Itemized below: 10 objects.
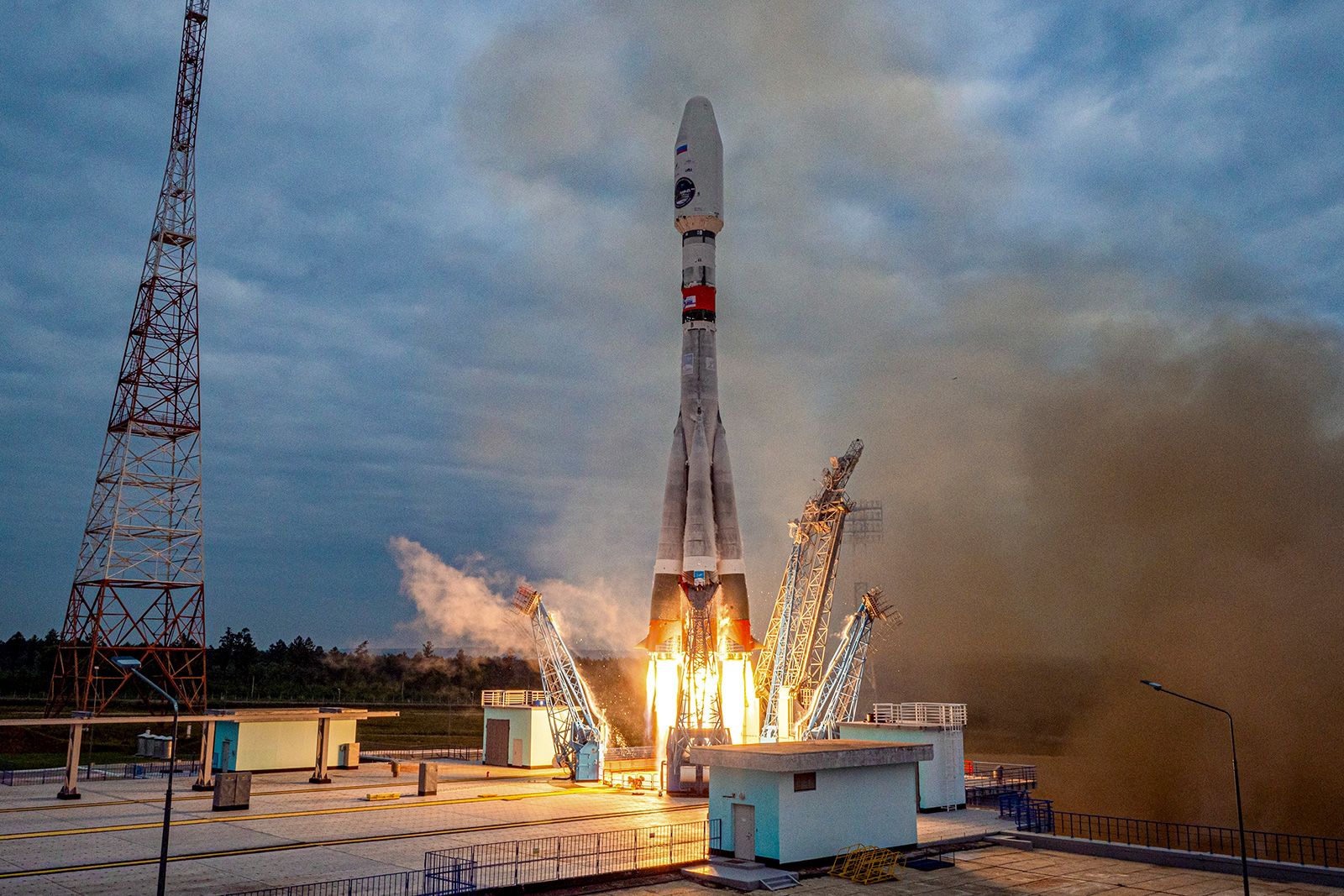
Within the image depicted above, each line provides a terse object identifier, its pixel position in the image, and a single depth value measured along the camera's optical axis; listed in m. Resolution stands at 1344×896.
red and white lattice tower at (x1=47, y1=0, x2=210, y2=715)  57.84
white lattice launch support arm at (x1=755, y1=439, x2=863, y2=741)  53.84
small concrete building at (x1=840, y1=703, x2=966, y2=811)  42.97
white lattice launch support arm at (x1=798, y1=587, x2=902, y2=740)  50.56
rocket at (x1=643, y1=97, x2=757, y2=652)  53.12
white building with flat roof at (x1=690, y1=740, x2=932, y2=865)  30.73
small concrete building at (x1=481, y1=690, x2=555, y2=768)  56.03
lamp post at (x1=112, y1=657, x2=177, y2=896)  19.59
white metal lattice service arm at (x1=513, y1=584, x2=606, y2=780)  49.91
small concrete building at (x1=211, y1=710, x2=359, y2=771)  48.78
